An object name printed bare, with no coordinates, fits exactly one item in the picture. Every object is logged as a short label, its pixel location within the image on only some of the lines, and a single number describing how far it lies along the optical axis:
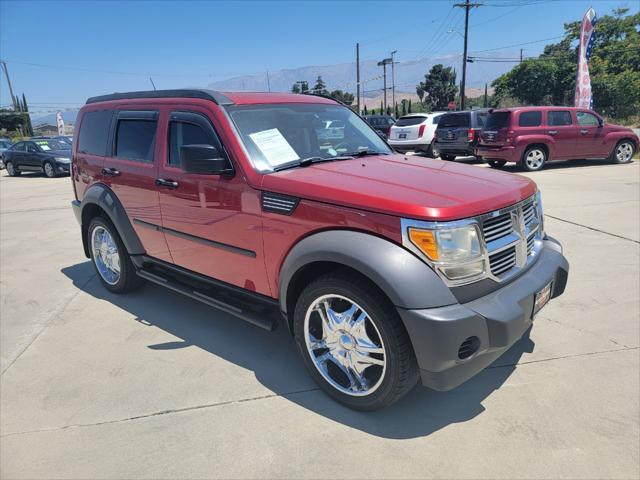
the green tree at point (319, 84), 70.00
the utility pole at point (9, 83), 49.37
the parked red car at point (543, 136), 12.45
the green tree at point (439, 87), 79.25
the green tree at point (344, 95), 76.29
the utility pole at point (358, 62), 50.29
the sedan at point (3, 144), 23.92
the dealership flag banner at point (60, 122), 37.31
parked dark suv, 13.67
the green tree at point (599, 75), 36.56
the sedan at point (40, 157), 17.47
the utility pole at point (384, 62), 57.94
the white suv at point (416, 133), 15.77
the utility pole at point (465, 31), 33.91
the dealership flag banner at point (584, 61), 18.78
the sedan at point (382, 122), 24.66
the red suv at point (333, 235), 2.34
